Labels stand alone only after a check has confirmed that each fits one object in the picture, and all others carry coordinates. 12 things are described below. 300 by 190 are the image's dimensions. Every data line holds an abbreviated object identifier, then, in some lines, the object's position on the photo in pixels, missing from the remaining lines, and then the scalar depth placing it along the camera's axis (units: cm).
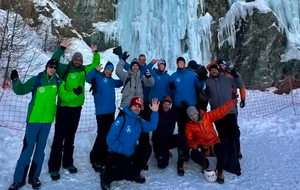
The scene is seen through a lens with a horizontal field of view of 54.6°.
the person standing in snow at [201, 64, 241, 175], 454
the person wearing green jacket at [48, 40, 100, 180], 401
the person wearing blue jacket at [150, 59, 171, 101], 489
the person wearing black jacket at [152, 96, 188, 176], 440
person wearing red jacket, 412
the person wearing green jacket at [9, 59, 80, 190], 365
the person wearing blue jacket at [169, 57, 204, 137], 473
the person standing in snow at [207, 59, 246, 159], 462
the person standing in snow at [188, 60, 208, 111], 489
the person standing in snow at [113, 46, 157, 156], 467
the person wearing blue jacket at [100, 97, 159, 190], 367
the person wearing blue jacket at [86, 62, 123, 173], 426
